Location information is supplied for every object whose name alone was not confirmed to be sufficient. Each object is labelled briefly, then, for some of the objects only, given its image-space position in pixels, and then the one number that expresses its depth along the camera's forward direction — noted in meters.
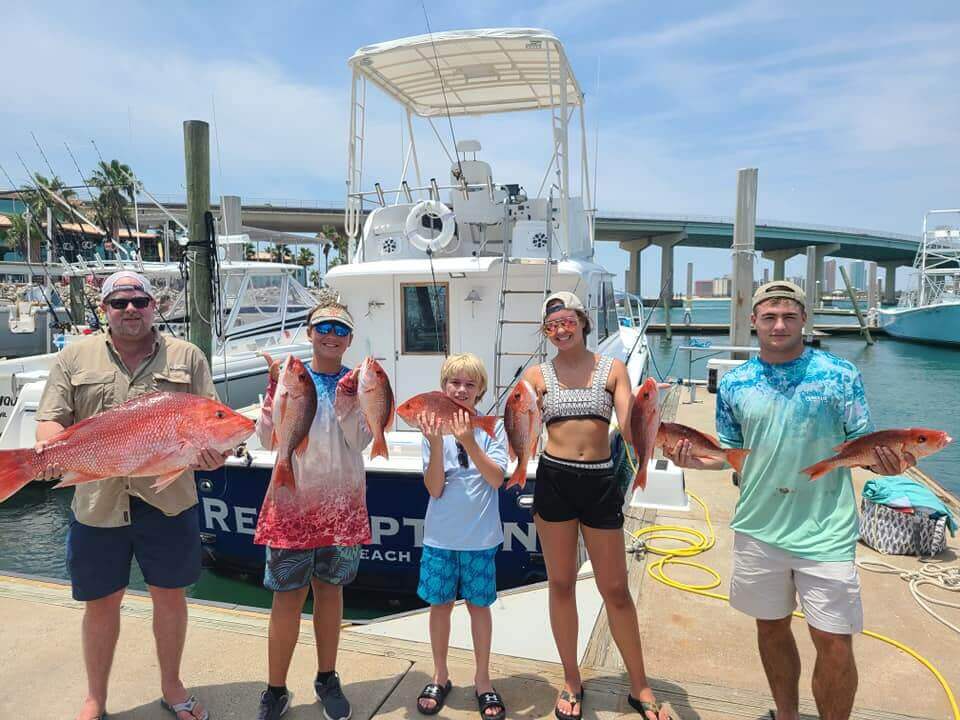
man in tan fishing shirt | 2.45
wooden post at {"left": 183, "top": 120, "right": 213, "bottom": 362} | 5.89
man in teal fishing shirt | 2.26
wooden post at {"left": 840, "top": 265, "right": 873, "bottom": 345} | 41.72
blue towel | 4.44
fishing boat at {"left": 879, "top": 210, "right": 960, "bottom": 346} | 38.12
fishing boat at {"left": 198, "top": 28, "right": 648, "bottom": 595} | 4.81
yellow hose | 3.96
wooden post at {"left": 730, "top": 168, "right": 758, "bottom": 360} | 10.82
